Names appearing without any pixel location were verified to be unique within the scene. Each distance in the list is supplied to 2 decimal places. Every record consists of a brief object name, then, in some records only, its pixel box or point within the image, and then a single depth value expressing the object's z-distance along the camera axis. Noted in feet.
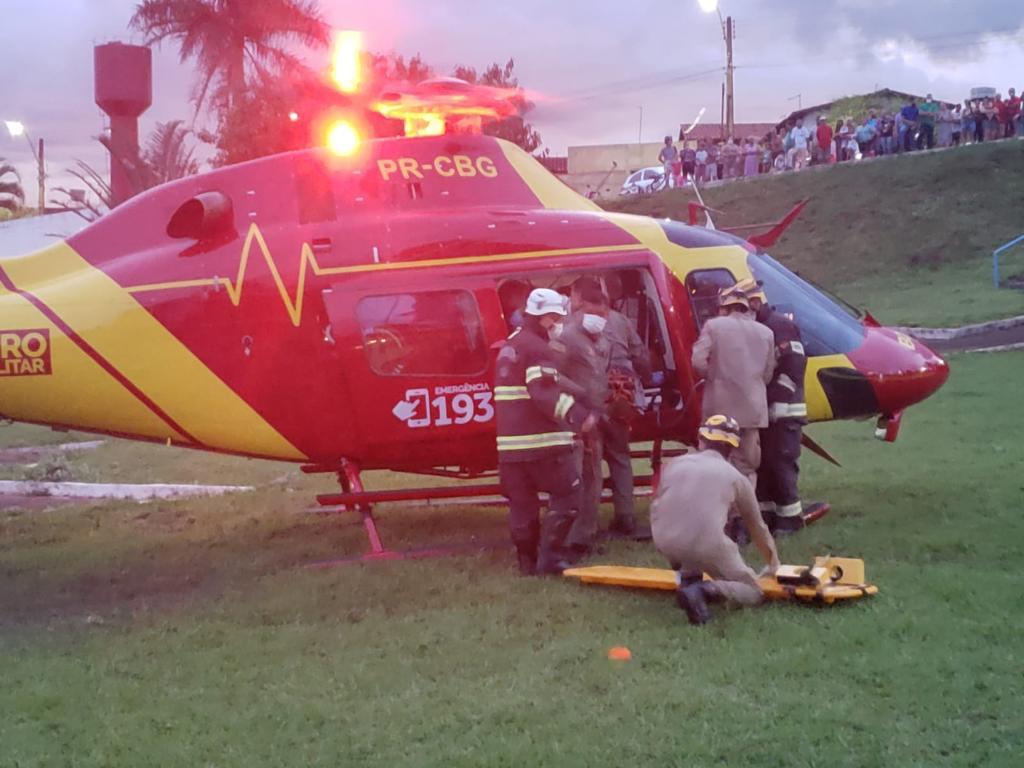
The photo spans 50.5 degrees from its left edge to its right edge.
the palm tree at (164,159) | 87.76
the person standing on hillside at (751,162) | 120.78
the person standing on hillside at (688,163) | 117.91
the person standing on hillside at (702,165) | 124.36
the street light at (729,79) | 147.02
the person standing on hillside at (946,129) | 113.80
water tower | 106.32
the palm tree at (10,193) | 154.40
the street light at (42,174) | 187.83
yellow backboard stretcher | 20.94
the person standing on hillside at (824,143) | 114.85
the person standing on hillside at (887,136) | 112.78
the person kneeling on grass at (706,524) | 20.53
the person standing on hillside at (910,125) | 110.32
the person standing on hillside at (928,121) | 109.50
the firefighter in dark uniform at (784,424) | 26.76
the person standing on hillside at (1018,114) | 109.09
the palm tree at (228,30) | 98.32
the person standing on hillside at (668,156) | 120.78
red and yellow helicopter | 27.32
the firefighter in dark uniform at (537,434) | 23.99
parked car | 126.62
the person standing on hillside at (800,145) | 118.83
